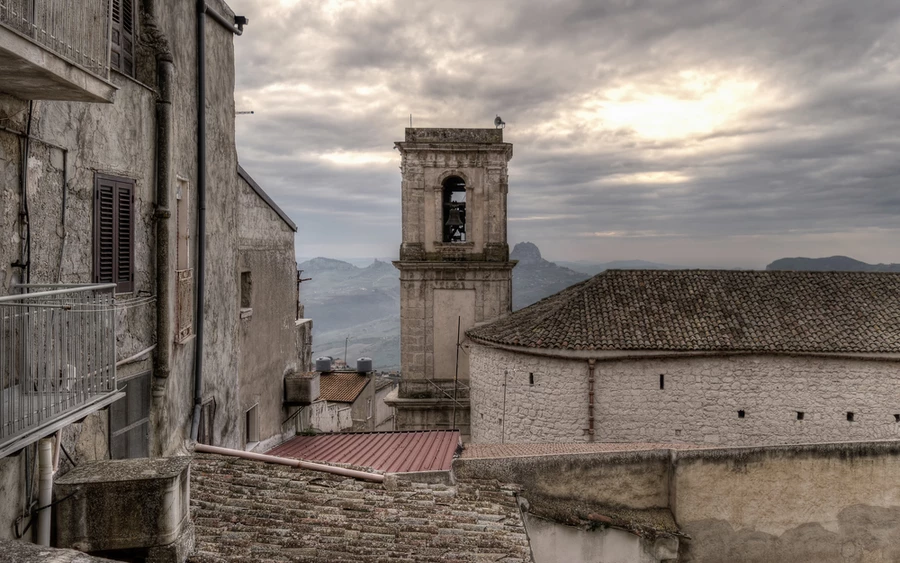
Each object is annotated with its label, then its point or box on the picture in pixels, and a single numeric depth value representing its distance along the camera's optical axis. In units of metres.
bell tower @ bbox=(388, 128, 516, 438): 20.62
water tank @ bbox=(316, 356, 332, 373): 27.58
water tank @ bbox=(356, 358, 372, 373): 27.52
